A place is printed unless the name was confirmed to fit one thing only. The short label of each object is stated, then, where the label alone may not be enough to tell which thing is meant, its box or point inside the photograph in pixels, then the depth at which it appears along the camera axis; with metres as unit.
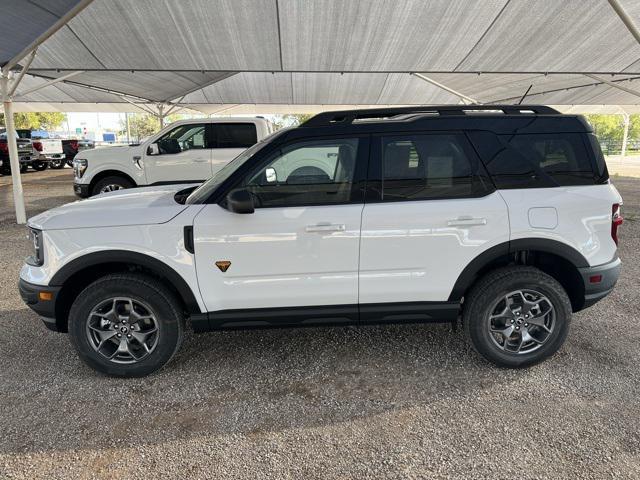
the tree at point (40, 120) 53.13
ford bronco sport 3.17
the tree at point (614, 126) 54.28
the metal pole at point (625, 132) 31.49
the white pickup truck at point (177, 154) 9.59
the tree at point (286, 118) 53.94
